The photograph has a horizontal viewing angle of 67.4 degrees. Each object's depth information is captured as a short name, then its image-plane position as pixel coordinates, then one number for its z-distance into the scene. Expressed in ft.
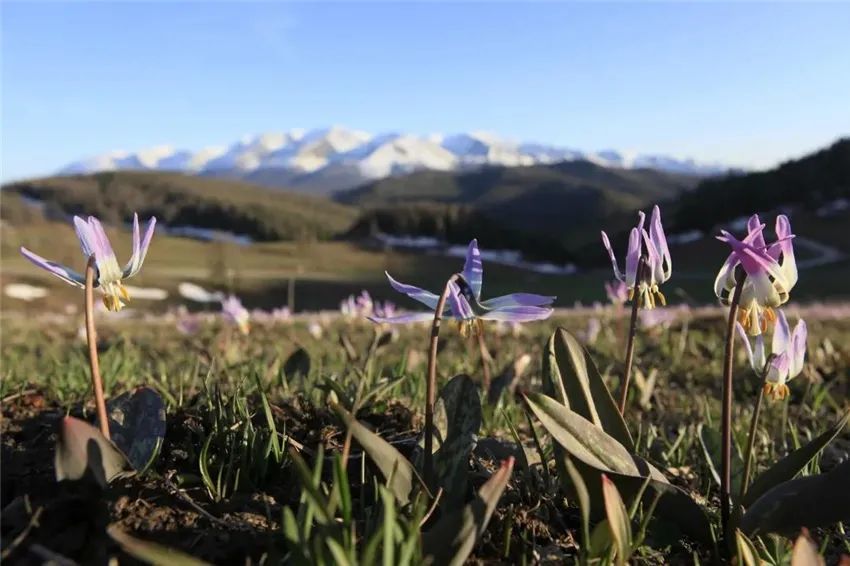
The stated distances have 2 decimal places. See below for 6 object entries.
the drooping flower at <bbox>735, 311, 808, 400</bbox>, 1.04
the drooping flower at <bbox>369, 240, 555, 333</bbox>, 0.86
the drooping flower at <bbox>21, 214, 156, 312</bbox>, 0.88
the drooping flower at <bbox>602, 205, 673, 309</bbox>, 0.94
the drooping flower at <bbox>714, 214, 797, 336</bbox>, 0.84
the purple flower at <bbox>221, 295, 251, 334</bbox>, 2.45
